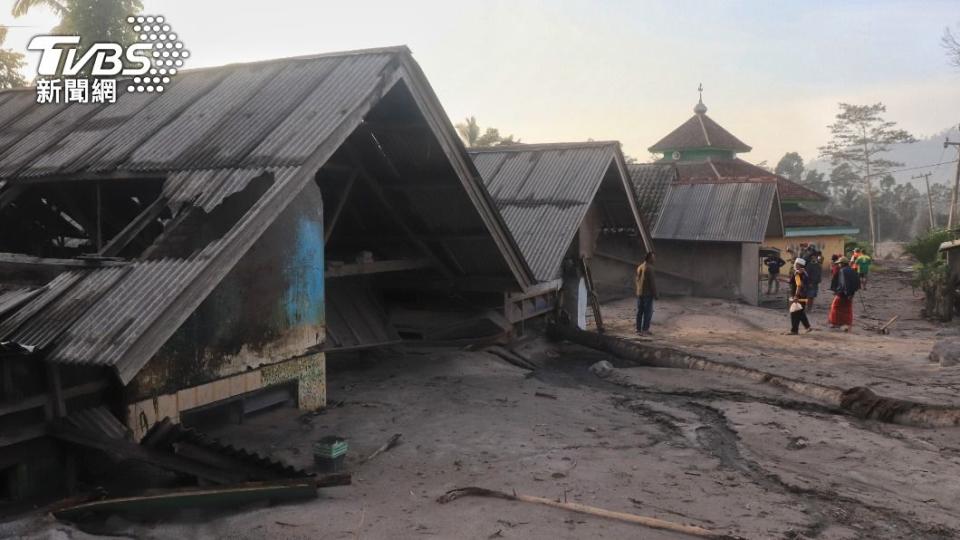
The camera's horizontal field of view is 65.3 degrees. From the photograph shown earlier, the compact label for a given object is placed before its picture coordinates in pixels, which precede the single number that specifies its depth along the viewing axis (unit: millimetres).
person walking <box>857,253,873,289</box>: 26031
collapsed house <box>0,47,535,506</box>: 5359
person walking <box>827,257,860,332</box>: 16672
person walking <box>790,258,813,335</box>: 16203
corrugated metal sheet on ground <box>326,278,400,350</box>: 10664
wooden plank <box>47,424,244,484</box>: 5164
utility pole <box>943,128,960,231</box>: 38078
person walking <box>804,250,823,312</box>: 21412
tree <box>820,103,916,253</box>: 62594
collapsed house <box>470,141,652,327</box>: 13594
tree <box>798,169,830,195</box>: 76875
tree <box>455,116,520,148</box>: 44531
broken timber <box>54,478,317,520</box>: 4844
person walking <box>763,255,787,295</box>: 27906
